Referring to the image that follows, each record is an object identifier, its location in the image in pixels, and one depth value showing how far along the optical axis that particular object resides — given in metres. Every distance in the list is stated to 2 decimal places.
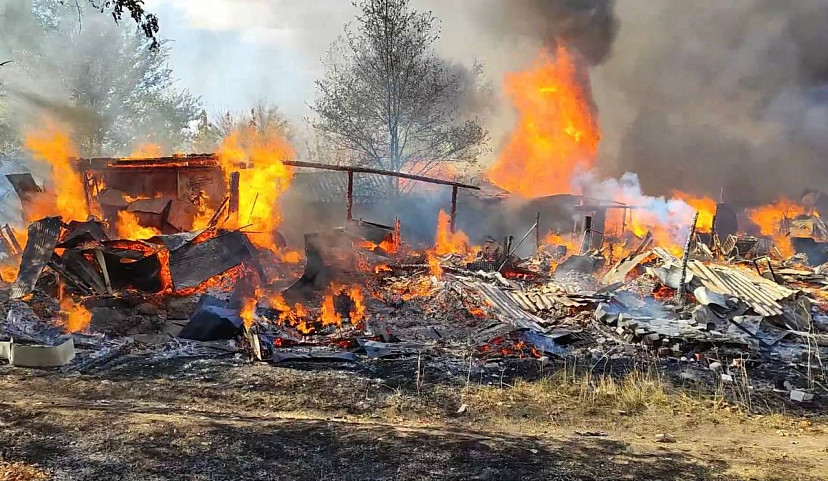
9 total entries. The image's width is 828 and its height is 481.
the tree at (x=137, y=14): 6.69
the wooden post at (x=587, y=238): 18.00
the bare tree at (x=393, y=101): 26.39
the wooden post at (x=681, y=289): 11.38
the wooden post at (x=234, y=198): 14.00
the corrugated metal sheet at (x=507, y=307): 10.31
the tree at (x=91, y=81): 23.31
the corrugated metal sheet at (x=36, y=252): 10.36
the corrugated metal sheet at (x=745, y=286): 11.20
